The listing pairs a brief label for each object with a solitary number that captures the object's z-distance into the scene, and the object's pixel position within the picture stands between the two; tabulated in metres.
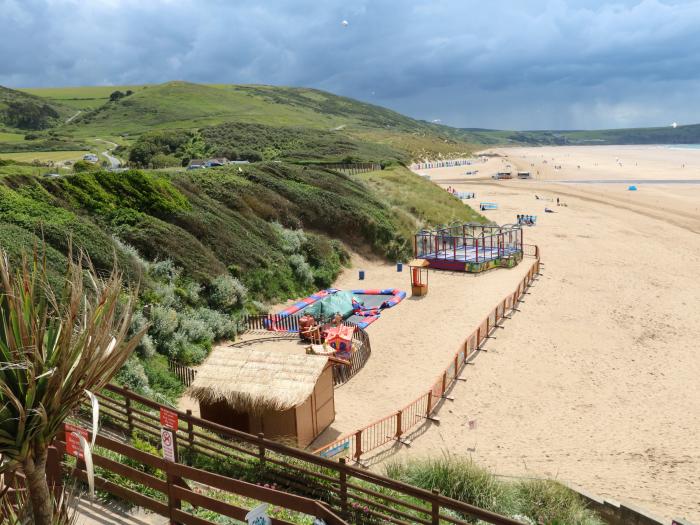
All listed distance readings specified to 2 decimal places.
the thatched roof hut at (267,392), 11.12
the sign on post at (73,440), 6.12
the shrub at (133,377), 12.78
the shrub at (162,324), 16.45
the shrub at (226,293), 20.17
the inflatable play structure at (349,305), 20.28
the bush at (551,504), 8.38
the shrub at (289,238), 26.98
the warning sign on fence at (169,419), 7.03
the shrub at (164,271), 19.80
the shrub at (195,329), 17.36
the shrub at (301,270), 25.41
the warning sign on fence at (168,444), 6.58
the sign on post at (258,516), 5.40
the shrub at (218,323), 18.48
